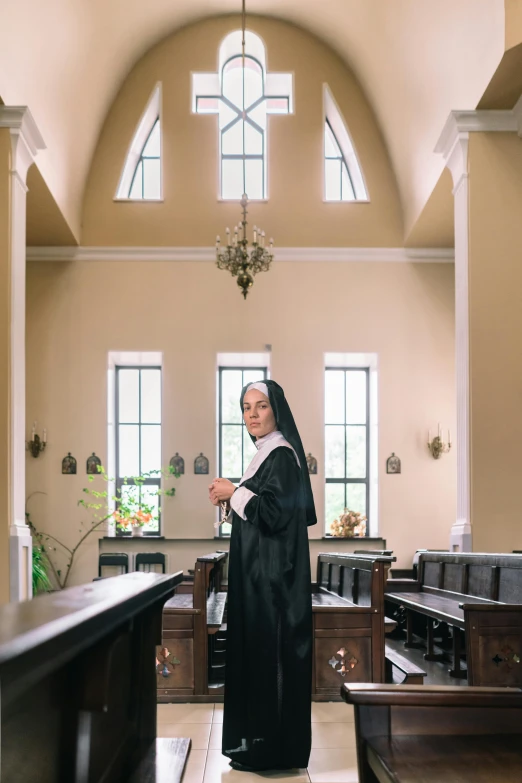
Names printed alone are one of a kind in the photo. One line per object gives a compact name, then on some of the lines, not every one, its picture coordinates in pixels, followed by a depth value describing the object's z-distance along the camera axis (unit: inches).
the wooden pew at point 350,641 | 233.5
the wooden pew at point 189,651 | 233.5
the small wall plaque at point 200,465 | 471.8
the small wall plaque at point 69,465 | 467.5
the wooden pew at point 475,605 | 194.4
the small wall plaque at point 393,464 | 473.4
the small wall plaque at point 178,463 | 471.2
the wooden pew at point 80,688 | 48.3
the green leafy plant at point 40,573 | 437.4
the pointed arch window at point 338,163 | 496.7
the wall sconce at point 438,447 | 470.3
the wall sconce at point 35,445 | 466.0
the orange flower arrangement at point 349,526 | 473.4
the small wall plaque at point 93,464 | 468.8
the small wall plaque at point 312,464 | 473.7
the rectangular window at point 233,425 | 495.2
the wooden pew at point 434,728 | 84.9
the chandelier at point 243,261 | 395.5
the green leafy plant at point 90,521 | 461.4
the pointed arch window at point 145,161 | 495.2
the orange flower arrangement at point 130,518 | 460.8
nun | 162.2
